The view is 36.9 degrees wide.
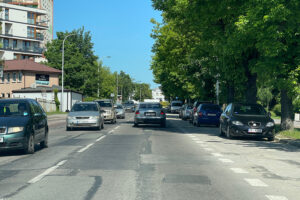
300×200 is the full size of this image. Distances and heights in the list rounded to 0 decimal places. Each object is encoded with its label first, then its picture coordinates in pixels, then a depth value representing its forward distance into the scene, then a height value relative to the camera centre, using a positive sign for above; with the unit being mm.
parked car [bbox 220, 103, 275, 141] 18156 -600
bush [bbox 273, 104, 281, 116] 57656 -238
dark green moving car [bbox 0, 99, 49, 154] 11797 -429
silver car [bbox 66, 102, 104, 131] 23688 -493
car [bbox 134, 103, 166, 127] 27188 -393
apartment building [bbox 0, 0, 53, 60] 88812 +15730
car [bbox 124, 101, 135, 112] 76888 +438
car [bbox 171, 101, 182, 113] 72062 +396
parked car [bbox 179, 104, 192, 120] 41544 -242
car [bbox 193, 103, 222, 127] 29484 -437
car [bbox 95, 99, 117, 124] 32500 -100
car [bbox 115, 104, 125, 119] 45128 -344
